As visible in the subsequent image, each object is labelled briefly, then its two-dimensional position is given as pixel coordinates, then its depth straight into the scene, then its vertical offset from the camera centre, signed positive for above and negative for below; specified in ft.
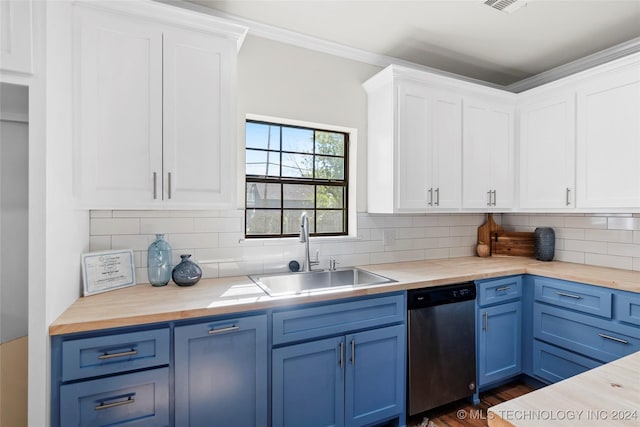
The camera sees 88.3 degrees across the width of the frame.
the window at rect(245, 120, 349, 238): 8.02 +0.87
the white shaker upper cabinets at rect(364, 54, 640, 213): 7.66 +1.83
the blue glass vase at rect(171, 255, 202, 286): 6.30 -1.16
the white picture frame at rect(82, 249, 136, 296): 5.67 -1.06
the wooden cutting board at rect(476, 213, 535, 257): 10.06 -0.86
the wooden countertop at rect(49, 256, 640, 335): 4.67 -1.43
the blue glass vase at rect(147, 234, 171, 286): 6.37 -0.96
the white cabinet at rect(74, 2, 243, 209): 5.32 +1.76
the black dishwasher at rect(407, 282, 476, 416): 6.87 -2.87
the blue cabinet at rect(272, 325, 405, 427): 5.70 -3.10
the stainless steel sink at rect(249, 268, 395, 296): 7.39 -1.55
